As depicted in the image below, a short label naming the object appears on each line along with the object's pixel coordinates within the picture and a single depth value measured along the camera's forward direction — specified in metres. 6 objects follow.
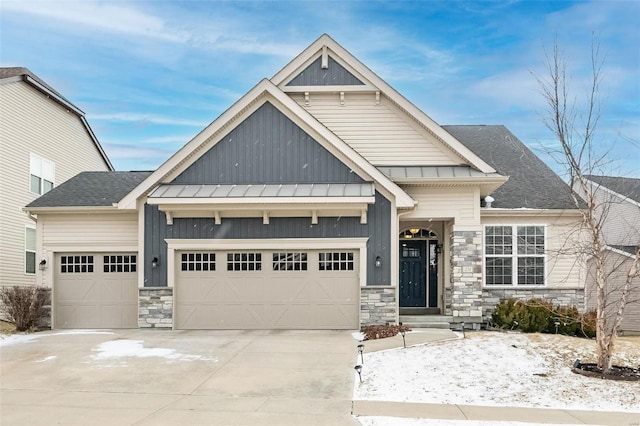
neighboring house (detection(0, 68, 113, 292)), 21.09
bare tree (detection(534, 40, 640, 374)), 10.66
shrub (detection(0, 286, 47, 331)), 16.23
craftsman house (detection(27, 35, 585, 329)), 15.77
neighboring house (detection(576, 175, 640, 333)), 19.55
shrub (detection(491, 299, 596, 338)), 14.89
